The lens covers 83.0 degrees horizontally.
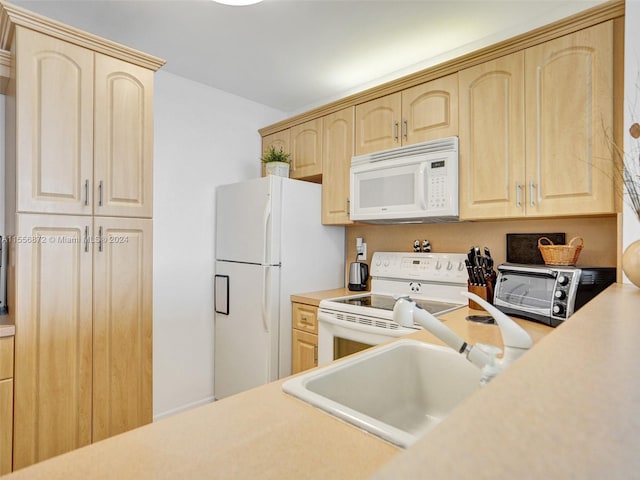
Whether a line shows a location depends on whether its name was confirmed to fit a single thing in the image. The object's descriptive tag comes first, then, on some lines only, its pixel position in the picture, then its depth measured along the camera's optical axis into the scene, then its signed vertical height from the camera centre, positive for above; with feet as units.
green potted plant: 9.41 +1.96
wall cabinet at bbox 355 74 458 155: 7.17 +2.64
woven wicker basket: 5.79 -0.20
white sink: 3.45 -1.53
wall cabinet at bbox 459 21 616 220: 5.45 +1.84
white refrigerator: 8.25 -0.74
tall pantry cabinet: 5.58 +0.08
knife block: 6.38 -0.90
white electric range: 6.84 -1.34
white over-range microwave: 7.04 +1.18
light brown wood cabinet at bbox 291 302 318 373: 8.07 -2.25
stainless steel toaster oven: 5.07 -0.72
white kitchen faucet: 2.75 -0.76
